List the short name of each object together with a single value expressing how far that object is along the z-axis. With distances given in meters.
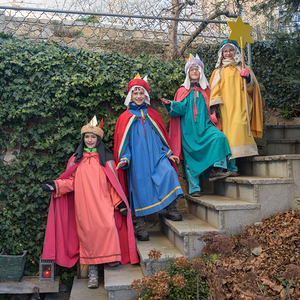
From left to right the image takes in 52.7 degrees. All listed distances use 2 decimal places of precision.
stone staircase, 2.97
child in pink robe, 3.28
